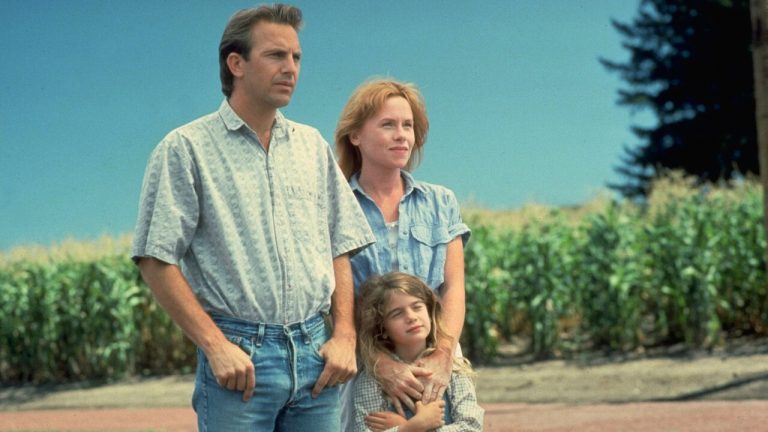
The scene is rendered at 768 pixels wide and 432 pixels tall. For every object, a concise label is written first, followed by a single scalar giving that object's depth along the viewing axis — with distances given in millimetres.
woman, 3395
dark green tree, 27188
